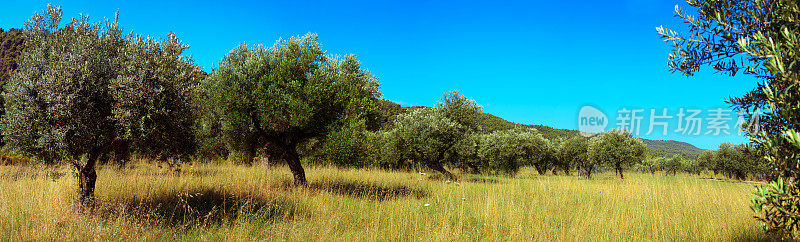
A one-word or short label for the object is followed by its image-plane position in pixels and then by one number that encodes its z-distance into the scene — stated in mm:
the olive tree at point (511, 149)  35094
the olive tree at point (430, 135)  22422
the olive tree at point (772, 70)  3498
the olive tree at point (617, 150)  34281
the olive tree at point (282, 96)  11945
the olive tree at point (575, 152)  44881
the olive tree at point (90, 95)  7375
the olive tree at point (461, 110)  26047
